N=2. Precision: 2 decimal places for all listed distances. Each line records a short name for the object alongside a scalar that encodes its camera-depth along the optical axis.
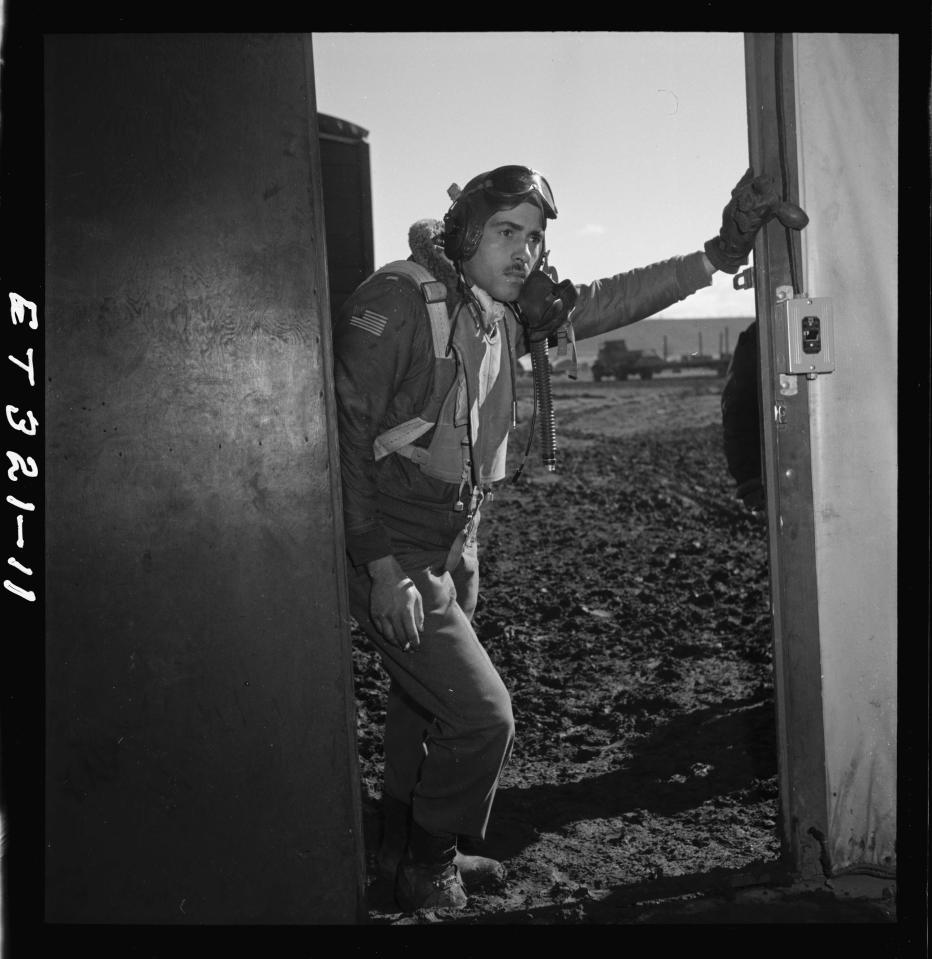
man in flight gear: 2.57
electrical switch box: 2.47
